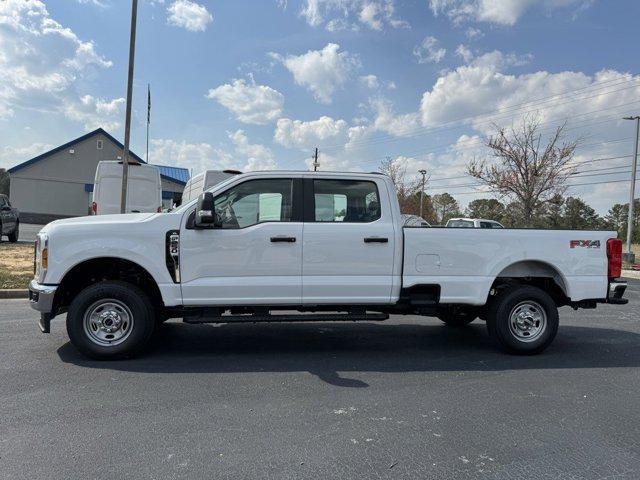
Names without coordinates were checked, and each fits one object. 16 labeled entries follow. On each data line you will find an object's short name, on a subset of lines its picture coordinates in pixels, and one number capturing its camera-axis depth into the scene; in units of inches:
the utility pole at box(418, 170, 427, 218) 1881.4
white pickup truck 201.0
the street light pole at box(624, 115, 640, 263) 949.8
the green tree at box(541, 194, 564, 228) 1095.0
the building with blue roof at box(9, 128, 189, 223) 1462.8
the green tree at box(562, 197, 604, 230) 2571.6
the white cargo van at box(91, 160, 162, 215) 517.7
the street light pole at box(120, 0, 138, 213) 508.4
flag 1073.5
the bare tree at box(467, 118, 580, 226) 1071.6
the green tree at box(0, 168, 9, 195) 3201.5
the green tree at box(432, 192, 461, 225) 2455.7
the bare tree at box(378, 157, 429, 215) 1653.5
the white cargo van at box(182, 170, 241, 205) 434.3
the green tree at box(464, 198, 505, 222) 1314.5
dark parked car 641.9
